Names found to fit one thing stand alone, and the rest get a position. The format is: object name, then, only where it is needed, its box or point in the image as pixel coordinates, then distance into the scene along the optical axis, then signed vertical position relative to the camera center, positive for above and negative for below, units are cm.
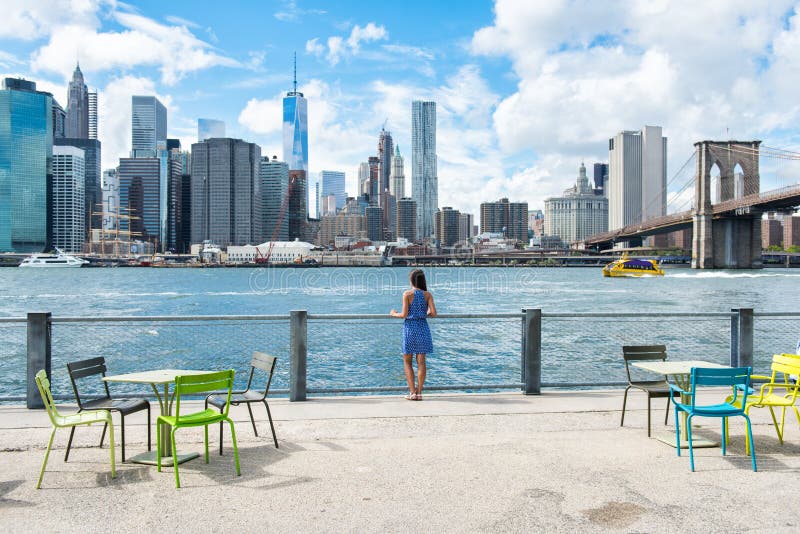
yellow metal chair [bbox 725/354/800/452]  595 -132
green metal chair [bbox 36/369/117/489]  524 -136
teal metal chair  558 -111
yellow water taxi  10119 -234
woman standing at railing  806 -89
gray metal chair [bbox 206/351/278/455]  609 -137
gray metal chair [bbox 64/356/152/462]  568 -134
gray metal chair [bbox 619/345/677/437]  666 -114
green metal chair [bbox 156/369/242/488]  519 -110
